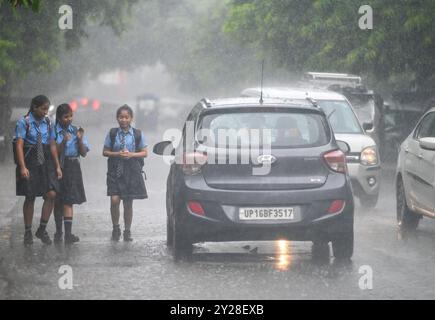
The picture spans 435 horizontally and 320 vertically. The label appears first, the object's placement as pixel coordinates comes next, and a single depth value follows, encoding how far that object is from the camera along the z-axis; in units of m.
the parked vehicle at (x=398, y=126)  30.38
